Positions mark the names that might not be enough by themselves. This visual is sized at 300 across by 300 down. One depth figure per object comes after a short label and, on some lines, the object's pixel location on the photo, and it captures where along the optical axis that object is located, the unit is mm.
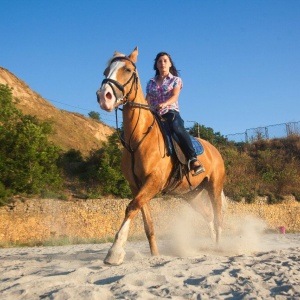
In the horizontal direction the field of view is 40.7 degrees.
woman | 7191
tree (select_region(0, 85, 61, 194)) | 28359
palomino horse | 5664
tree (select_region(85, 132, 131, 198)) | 31938
